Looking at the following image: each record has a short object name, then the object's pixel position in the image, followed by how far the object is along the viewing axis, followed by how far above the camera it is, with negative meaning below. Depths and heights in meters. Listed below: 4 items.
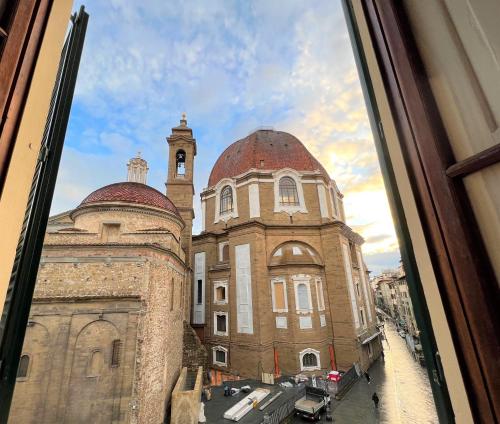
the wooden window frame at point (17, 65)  1.04 +1.05
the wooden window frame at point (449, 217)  0.75 +0.24
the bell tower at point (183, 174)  19.52 +9.98
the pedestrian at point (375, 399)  12.16 -4.94
